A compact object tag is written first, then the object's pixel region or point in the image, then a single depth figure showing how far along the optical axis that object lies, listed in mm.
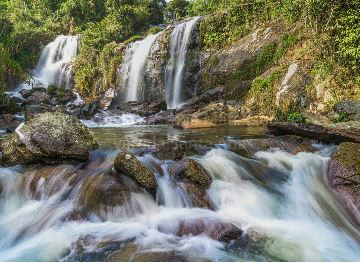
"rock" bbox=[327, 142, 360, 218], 6574
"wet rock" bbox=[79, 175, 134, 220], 6113
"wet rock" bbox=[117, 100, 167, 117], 18516
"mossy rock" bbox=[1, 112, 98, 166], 7344
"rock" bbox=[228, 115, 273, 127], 13658
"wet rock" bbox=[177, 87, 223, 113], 17375
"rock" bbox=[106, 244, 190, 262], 4891
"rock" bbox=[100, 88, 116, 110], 21394
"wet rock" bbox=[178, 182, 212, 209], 6465
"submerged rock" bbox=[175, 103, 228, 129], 14070
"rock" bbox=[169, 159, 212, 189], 6875
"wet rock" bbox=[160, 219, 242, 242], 5572
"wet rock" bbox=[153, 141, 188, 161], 7977
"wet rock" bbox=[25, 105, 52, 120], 18531
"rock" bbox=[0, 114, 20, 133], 14242
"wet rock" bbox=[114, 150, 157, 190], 6539
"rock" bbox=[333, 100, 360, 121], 10553
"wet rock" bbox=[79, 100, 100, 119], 18411
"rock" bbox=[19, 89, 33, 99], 22958
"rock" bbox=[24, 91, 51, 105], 21227
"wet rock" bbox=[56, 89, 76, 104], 22861
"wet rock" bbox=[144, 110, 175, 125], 16062
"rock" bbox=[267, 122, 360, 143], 8719
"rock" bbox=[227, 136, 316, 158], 8820
